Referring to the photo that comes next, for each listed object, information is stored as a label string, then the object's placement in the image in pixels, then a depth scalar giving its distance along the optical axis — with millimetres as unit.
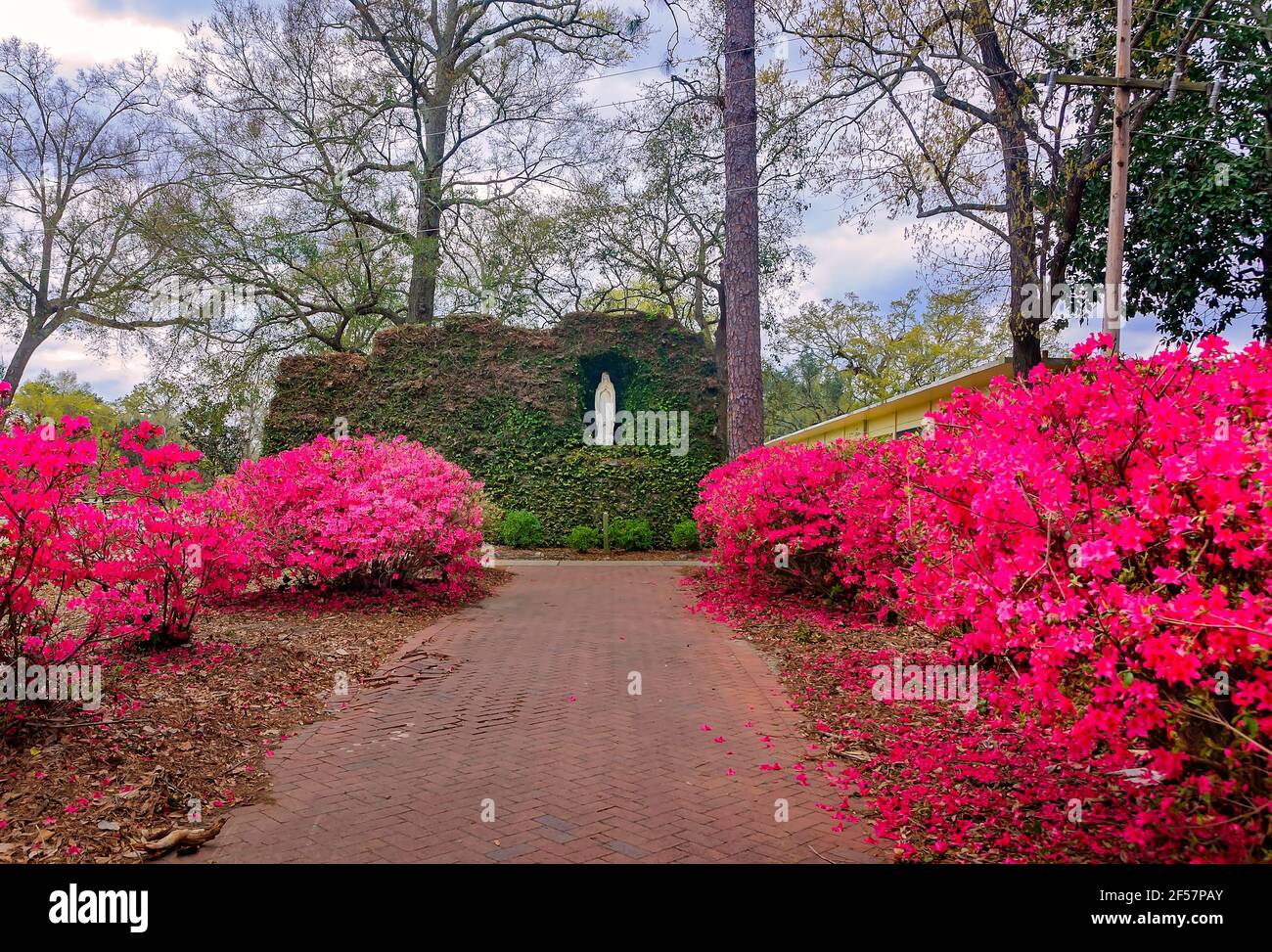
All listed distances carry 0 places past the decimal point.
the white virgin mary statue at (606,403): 20516
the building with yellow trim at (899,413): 12867
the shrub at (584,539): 18453
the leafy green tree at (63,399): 36281
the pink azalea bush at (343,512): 8945
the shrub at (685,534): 18484
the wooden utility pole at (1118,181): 9375
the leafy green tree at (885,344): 30609
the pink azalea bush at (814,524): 8172
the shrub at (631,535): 18641
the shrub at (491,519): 16794
